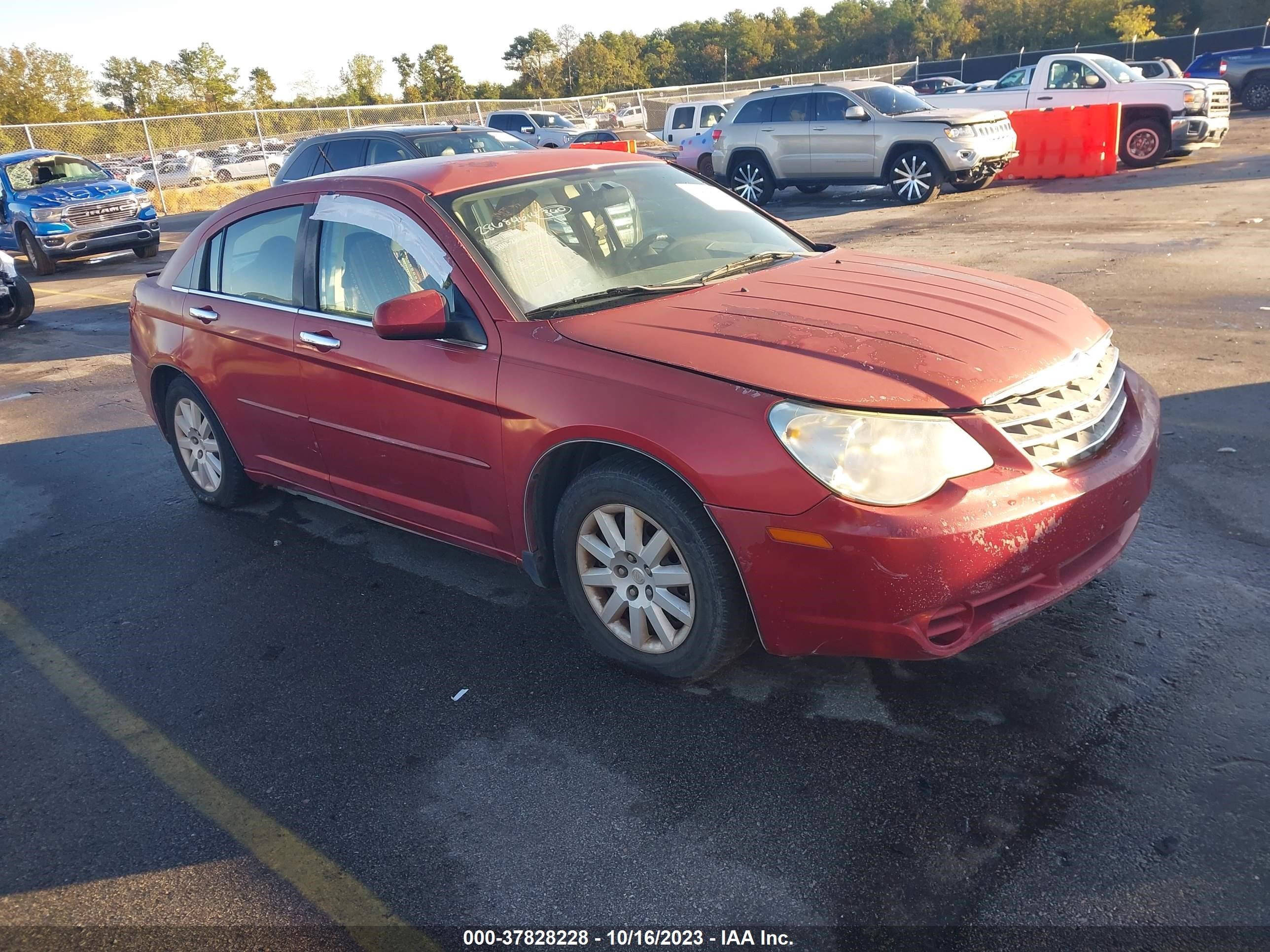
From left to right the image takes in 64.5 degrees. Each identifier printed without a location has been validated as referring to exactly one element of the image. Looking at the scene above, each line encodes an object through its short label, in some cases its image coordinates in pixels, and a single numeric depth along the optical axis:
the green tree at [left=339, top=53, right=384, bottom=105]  81.31
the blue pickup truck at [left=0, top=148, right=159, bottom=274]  16.12
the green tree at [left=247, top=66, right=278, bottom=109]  70.94
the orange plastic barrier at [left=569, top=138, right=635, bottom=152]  19.88
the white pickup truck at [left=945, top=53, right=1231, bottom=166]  16.69
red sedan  2.90
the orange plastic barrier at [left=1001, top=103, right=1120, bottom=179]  16.50
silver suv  15.27
